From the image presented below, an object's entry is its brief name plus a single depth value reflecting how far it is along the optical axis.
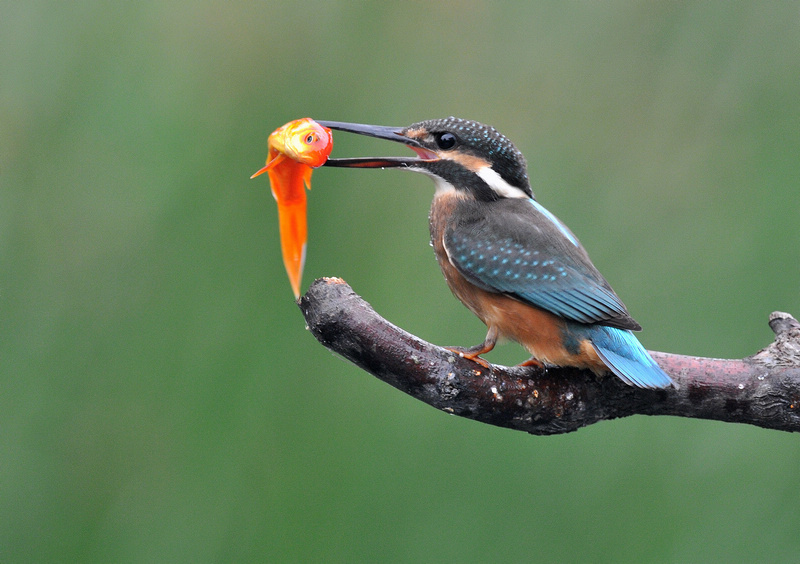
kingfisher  3.83
